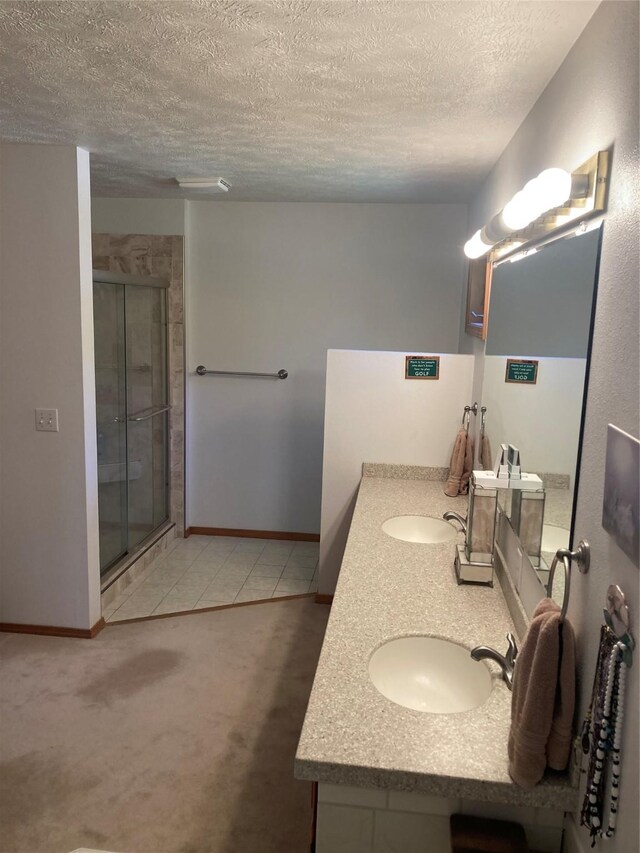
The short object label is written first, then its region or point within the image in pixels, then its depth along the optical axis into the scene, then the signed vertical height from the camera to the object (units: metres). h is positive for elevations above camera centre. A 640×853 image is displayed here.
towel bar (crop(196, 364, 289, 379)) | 4.25 -0.17
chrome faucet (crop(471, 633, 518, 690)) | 1.41 -0.67
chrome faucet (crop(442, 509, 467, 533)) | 2.12 -0.55
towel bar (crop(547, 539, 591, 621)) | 1.20 -0.38
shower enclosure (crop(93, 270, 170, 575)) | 3.46 -0.39
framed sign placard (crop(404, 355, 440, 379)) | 3.27 -0.07
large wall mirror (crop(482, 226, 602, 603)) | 1.33 -0.02
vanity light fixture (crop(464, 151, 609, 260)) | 1.23 +0.35
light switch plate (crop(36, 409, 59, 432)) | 2.90 -0.36
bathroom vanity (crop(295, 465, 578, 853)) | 1.17 -0.76
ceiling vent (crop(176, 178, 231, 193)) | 3.37 +0.87
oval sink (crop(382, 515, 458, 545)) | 2.62 -0.73
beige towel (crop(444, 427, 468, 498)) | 3.04 -0.54
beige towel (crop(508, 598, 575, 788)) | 1.14 -0.63
